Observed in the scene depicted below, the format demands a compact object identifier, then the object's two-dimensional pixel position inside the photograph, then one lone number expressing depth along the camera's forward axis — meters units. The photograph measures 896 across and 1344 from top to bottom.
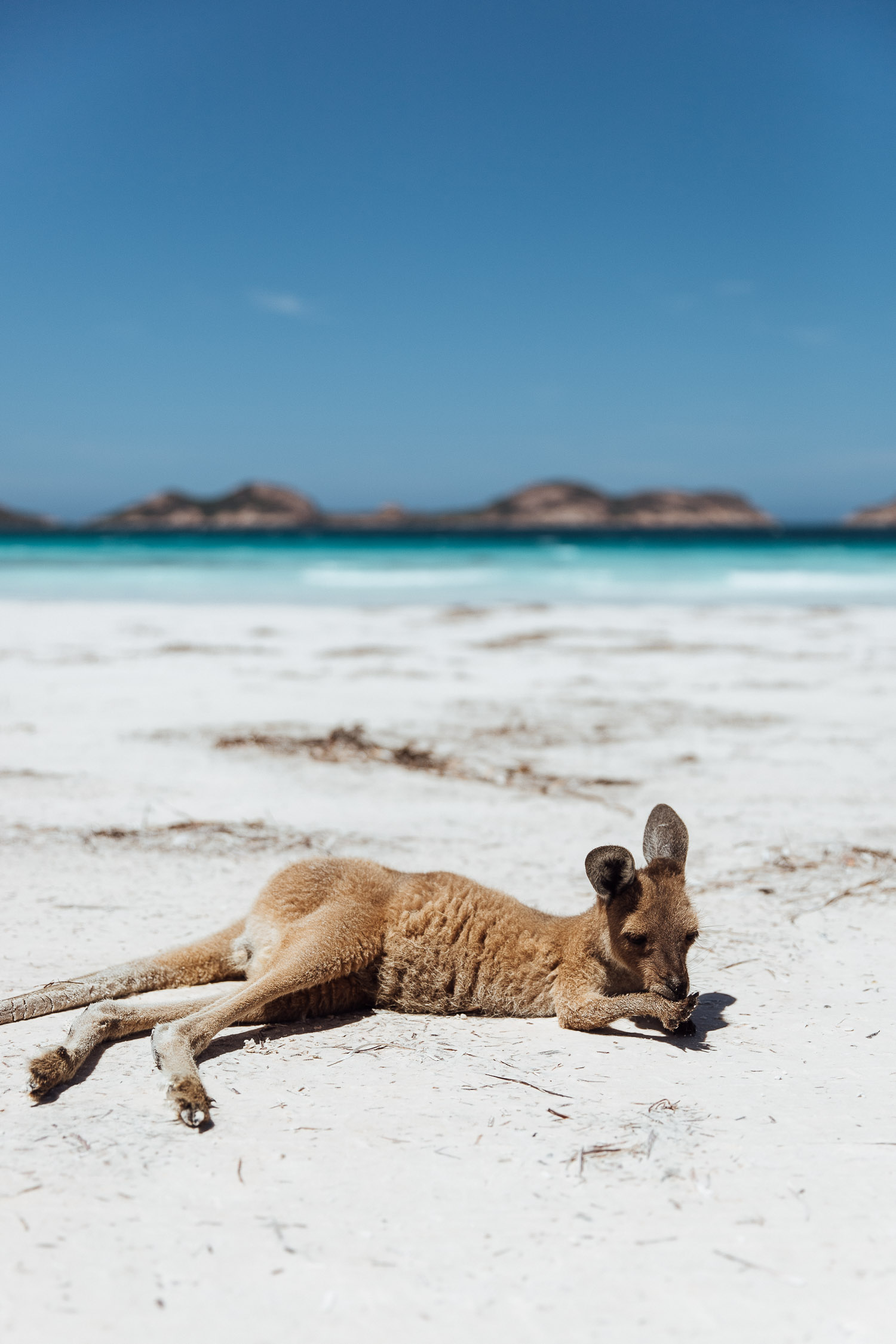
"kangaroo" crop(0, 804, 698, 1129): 3.09
